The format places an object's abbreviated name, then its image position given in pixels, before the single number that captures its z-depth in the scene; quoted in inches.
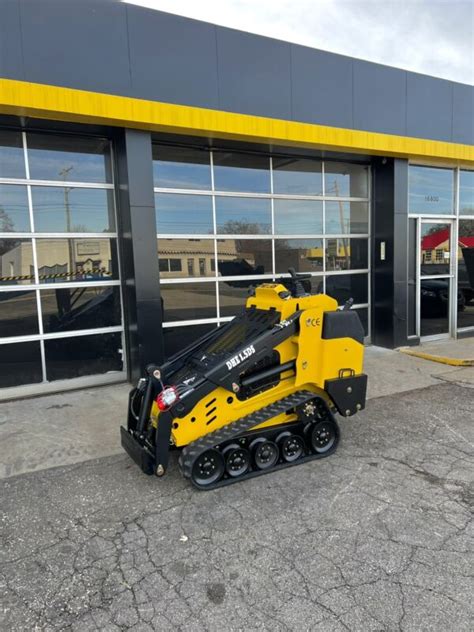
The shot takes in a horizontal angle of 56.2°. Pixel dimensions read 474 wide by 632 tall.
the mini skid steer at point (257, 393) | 140.9
